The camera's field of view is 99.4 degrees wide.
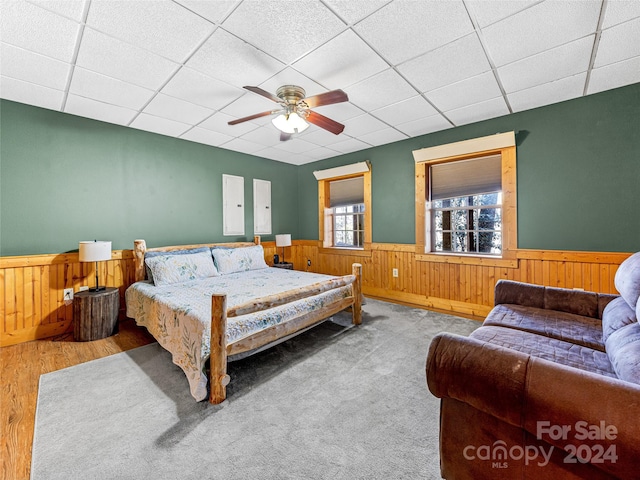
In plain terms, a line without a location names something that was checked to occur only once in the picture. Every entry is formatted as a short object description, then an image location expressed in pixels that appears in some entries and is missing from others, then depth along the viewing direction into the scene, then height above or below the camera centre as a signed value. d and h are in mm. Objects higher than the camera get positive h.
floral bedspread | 2004 -639
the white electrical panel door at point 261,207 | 5195 +656
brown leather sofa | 891 -647
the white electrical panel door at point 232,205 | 4746 +643
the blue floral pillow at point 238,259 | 4039 -288
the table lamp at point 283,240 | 5207 +2
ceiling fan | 2516 +1217
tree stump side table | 2977 -814
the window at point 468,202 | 3451 +532
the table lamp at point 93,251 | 3039 -107
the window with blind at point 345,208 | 4891 +626
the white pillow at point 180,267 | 3307 -341
